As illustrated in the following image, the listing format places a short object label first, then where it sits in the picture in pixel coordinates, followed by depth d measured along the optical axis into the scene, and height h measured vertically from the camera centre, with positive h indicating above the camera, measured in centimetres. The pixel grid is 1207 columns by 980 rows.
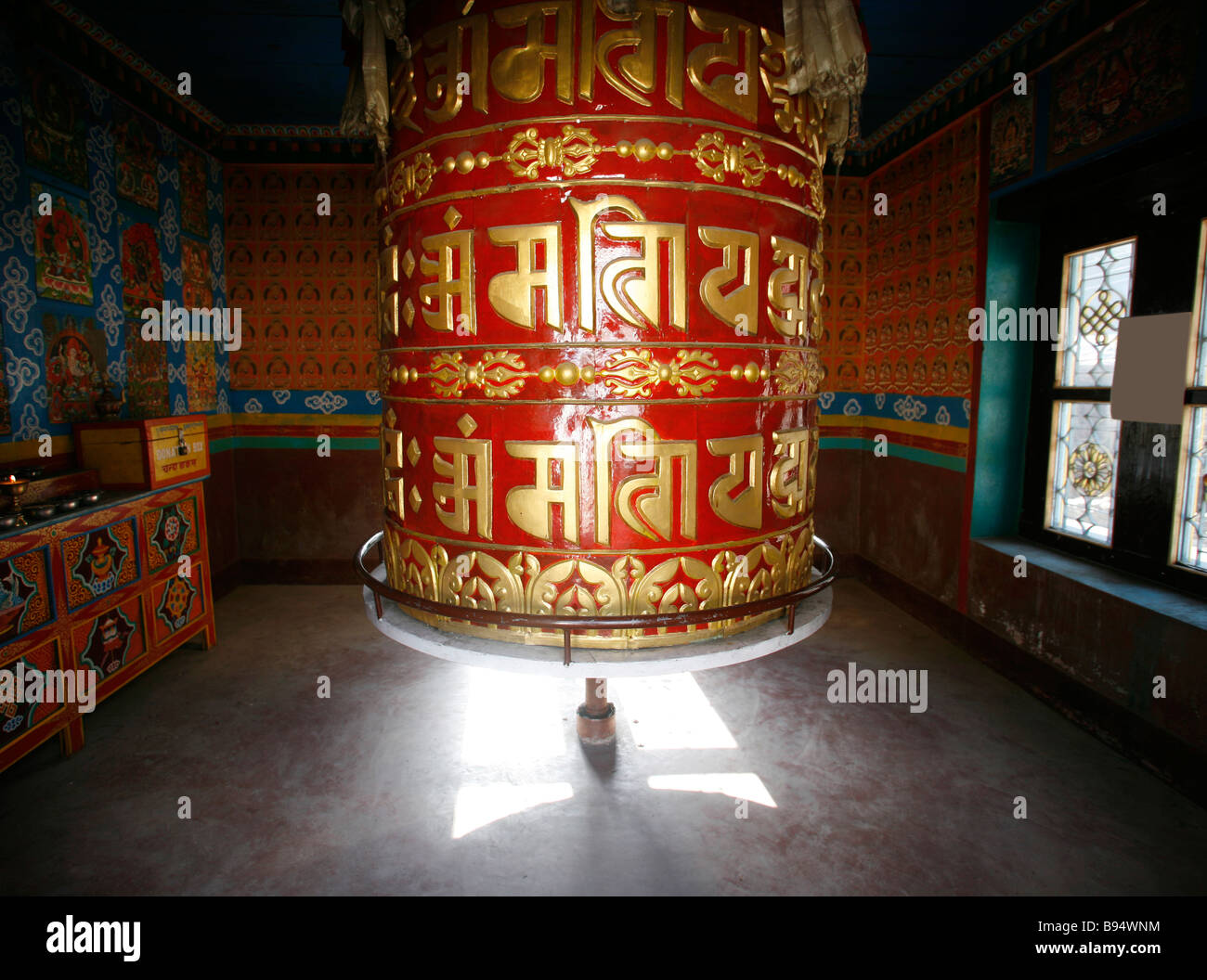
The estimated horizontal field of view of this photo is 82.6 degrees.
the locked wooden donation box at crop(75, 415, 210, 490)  418 -33
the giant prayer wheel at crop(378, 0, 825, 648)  202 +30
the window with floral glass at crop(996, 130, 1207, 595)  326 +20
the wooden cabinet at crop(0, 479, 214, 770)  320 -109
